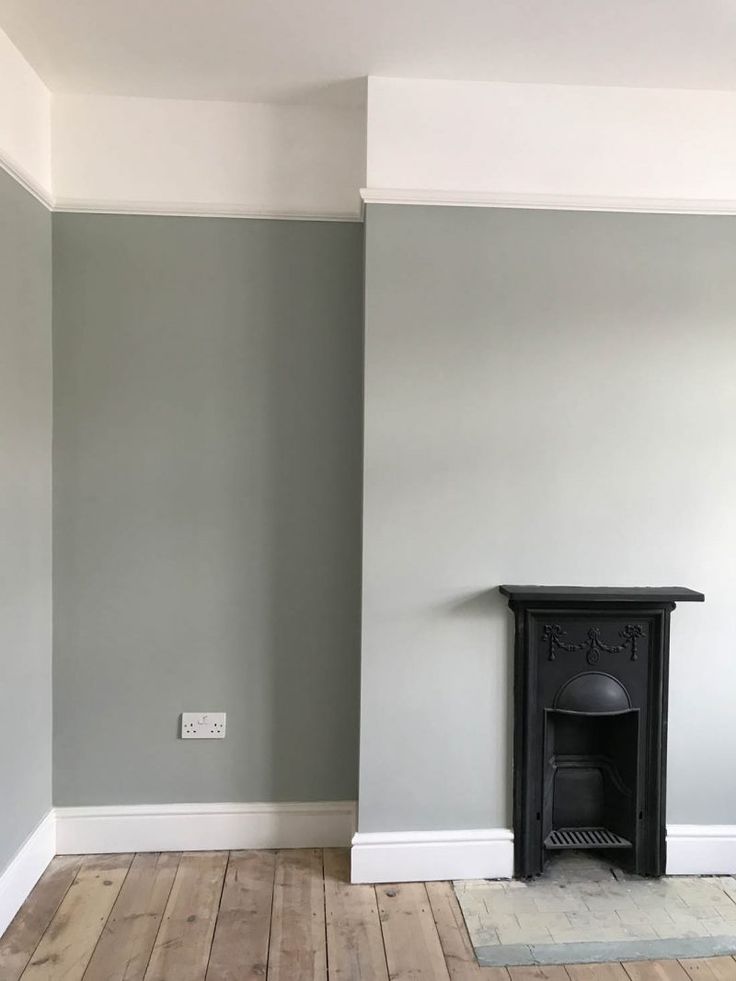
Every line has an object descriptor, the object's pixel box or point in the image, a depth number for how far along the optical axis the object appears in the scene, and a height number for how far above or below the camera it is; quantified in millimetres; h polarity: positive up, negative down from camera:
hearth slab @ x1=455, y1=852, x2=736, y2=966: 2100 -1312
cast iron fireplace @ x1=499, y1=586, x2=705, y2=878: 2420 -700
